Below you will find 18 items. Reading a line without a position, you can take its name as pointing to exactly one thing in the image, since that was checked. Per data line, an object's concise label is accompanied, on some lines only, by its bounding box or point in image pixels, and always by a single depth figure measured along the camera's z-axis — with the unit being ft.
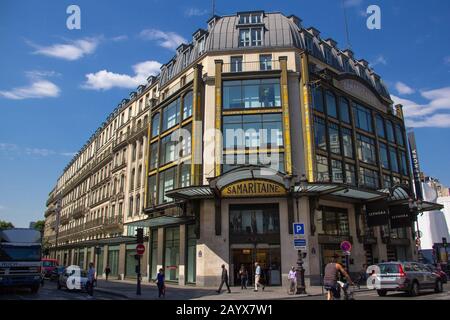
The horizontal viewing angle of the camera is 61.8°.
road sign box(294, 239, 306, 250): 66.63
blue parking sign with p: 66.69
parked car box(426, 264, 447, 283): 81.35
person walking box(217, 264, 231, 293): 71.97
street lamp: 68.54
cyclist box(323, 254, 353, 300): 35.32
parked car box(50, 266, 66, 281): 122.29
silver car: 56.80
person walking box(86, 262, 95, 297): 68.39
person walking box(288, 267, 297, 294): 69.36
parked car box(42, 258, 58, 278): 138.52
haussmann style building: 89.81
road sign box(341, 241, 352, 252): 72.33
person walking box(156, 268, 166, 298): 65.55
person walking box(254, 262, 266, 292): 75.62
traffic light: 73.77
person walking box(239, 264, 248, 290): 79.89
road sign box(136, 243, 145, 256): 71.56
